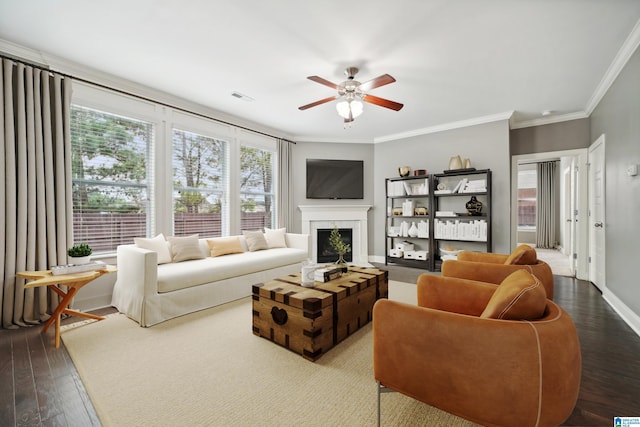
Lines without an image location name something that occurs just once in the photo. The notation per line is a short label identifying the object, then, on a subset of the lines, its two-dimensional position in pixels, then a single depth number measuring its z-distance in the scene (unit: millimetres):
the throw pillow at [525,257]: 2352
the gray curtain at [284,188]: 5320
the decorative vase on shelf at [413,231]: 5152
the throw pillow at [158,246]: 3115
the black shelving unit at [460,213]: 4461
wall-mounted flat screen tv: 5664
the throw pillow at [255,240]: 4277
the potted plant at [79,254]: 2569
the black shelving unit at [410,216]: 5004
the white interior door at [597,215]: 3508
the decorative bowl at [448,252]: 4625
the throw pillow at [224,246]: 3754
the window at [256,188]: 4871
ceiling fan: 2916
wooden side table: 2205
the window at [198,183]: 3955
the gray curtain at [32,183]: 2477
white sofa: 2584
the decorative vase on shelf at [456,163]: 4676
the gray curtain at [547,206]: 7859
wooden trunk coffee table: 1998
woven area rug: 1428
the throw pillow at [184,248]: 3366
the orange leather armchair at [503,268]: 2281
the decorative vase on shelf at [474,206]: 4562
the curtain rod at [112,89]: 2625
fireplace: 5637
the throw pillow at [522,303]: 1159
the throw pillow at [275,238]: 4567
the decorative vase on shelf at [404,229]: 5254
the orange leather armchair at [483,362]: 1016
